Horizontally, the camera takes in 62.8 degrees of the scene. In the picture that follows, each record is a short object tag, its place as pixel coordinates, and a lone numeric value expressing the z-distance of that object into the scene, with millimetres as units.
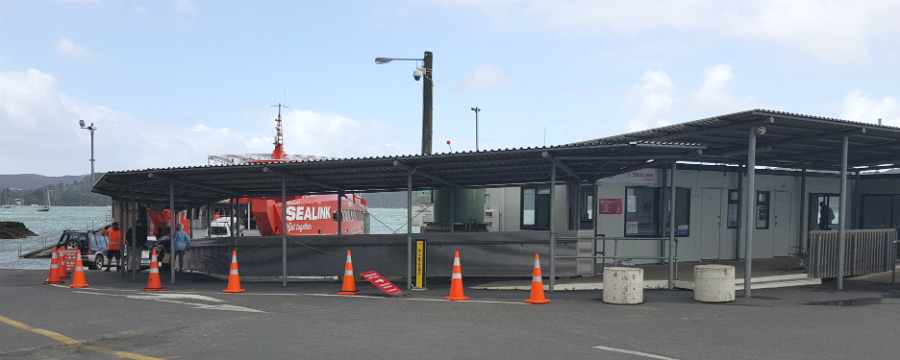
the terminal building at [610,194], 14688
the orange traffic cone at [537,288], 12773
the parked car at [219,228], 40656
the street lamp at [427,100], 22919
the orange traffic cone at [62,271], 19859
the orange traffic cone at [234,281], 15352
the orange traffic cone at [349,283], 14883
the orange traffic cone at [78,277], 17500
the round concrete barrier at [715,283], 12781
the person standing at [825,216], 22859
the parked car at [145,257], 28041
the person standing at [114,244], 24484
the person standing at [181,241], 20156
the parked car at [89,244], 32219
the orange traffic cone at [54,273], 18750
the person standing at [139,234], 21016
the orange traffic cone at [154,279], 16094
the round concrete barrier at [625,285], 12492
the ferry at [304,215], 31734
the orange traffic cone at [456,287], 13414
